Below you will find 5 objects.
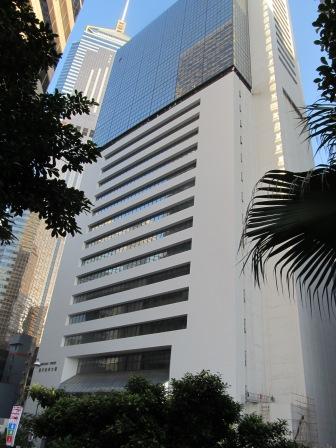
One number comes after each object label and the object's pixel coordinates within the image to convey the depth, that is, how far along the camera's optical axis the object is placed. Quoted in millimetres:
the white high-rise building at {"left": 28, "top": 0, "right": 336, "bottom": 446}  39438
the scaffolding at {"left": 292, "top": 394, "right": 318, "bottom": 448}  34819
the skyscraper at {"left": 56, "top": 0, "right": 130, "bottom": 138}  168625
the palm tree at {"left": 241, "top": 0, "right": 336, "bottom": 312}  3643
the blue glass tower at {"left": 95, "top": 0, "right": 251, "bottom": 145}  64562
